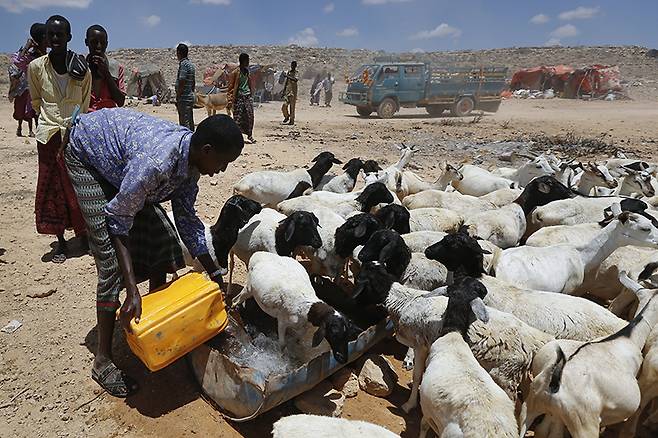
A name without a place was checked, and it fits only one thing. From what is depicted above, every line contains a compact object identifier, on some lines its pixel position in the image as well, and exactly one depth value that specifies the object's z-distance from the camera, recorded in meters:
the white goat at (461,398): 2.78
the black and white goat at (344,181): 7.73
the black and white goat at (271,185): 7.14
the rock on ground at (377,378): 4.05
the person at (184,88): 10.27
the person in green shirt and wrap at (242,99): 12.38
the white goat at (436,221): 5.96
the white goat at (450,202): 6.71
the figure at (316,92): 26.86
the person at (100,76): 5.07
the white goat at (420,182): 7.93
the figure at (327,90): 26.52
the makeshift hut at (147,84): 23.16
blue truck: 20.73
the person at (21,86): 7.28
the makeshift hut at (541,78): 32.94
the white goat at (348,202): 6.36
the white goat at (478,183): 7.98
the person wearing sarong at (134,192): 3.06
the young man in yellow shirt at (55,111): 4.79
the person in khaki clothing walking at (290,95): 16.17
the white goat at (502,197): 6.99
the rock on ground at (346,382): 4.01
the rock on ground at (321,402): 3.67
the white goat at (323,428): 2.59
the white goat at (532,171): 8.09
